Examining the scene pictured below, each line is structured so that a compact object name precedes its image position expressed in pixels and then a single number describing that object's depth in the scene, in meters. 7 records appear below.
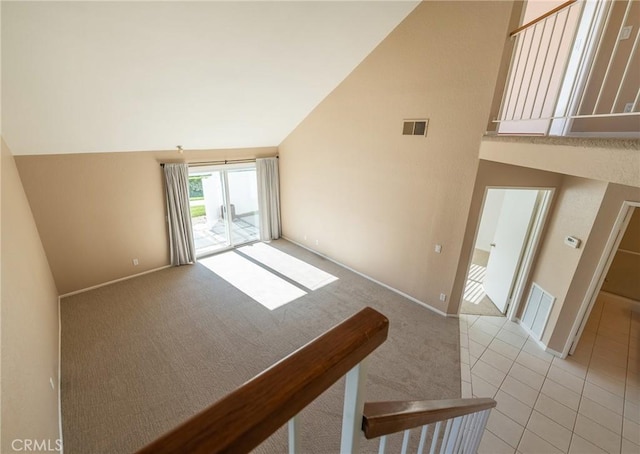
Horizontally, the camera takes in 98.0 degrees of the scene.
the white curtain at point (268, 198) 6.39
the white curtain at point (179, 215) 5.12
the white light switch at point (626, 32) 2.77
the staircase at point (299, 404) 0.35
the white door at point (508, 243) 3.98
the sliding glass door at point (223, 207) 6.05
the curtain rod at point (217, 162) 5.39
